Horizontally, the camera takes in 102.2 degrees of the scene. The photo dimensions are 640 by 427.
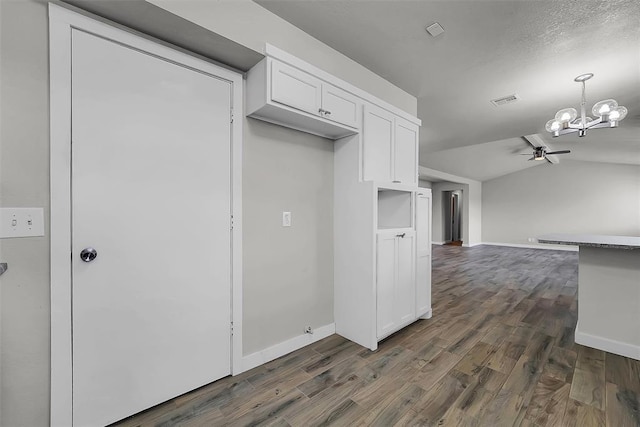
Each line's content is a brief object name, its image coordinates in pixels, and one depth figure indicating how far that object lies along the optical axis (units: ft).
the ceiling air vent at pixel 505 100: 10.03
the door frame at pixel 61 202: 4.18
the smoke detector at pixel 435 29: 6.27
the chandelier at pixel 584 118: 9.18
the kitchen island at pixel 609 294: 7.06
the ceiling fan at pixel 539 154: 19.85
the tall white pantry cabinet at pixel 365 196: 6.39
